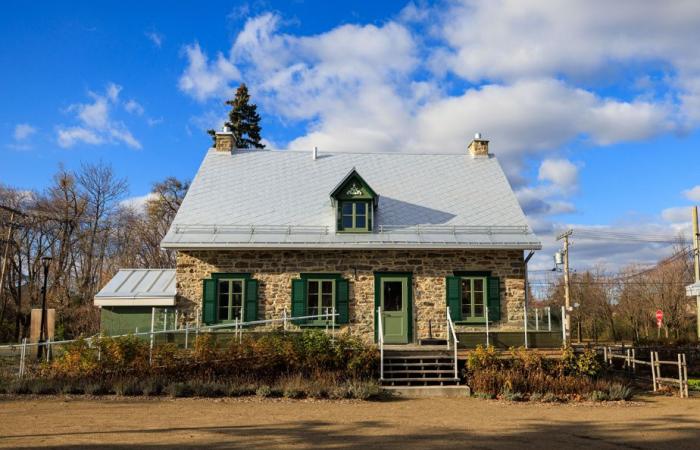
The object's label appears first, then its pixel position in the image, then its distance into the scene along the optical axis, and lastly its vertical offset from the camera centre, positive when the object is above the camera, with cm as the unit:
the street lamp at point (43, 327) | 1740 -72
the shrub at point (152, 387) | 1226 -174
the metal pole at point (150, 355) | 1330 -111
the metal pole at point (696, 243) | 2427 +288
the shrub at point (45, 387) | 1224 -174
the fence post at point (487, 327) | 1458 -51
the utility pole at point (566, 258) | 2889 +266
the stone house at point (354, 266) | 1628 +124
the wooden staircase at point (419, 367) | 1359 -147
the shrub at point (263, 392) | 1236 -183
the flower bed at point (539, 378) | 1270 -162
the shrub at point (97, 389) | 1215 -176
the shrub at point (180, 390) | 1222 -178
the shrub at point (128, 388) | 1220 -175
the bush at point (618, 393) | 1266 -187
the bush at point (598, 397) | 1254 -194
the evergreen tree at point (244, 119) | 3603 +1207
